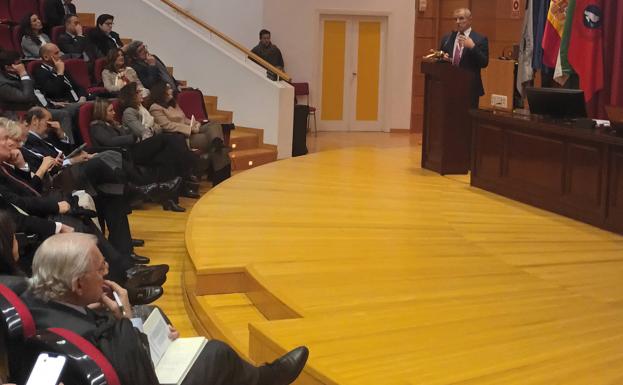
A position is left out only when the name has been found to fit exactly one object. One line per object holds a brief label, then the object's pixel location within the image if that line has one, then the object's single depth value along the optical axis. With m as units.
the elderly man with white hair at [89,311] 2.22
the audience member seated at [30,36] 7.46
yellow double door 11.85
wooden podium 6.64
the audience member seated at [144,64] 7.90
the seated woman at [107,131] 6.00
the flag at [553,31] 6.89
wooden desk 5.10
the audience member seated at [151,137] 6.46
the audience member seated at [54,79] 6.85
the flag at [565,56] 6.81
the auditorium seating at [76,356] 2.04
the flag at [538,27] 7.65
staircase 8.60
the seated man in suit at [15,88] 6.28
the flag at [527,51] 7.74
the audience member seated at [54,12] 8.36
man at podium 6.53
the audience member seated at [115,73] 7.45
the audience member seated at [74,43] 7.93
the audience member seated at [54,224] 3.66
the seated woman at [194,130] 7.04
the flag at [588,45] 6.74
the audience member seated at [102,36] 8.19
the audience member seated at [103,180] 5.03
